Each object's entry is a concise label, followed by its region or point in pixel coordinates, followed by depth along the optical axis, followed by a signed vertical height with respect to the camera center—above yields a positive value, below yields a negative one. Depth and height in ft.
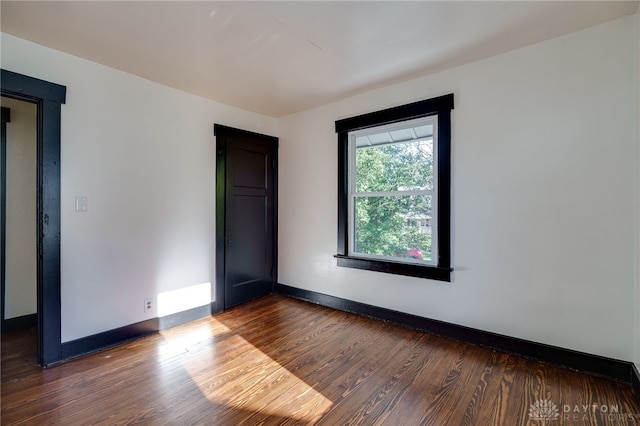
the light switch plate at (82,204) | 8.30 +0.24
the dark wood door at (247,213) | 12.07 -0.03
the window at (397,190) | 9.38 +0.82
